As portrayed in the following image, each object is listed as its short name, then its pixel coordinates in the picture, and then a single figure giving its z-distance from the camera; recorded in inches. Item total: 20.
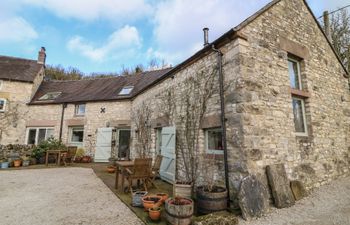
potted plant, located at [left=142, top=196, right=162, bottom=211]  151.7
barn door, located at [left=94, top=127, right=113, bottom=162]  460.1
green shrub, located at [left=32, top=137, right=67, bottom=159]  430.2
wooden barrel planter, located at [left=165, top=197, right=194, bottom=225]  128.2
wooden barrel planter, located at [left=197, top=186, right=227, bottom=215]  144.7
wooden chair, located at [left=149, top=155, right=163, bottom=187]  252.2
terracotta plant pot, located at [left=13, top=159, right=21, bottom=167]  400.8
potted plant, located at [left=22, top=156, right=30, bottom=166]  410.3
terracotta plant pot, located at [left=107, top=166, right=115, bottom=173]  329.8
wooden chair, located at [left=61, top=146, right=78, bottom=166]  409.4
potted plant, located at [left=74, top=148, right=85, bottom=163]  457.4
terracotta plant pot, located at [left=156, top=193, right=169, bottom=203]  160.7
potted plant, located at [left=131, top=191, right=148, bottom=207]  166.4
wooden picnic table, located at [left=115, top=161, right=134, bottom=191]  212.2
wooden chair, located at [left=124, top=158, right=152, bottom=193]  202.8
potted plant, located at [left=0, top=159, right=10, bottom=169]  384.2
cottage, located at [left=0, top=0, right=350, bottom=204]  167.8
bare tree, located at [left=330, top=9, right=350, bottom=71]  448.1
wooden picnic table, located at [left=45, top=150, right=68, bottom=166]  399.7
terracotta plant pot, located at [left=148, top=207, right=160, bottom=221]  137.1
